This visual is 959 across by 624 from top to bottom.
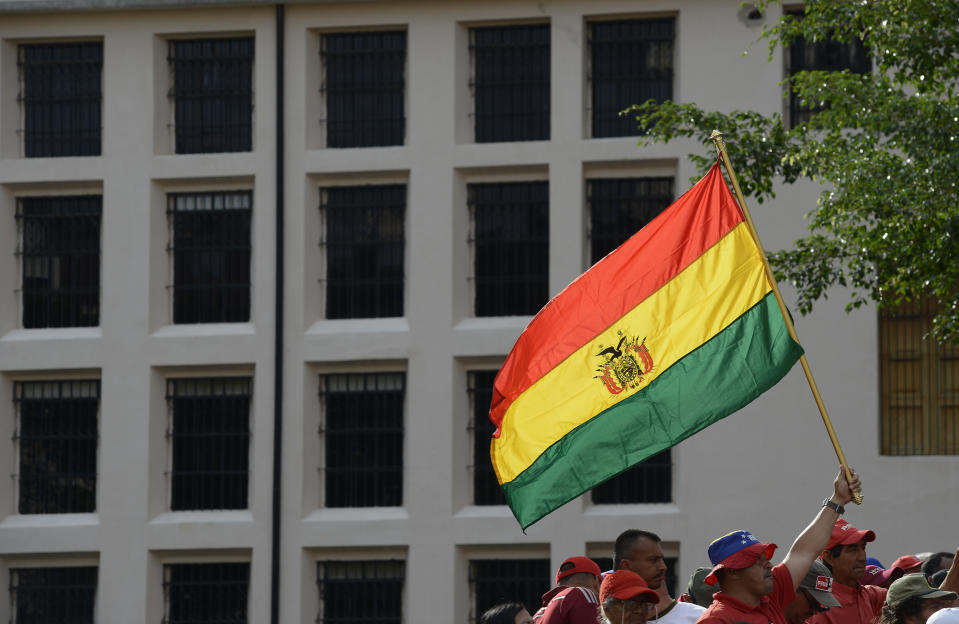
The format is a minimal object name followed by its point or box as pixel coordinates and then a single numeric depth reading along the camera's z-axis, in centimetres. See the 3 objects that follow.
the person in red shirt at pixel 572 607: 1413
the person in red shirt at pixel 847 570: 1531
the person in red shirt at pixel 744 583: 1258
